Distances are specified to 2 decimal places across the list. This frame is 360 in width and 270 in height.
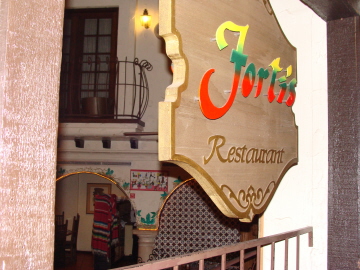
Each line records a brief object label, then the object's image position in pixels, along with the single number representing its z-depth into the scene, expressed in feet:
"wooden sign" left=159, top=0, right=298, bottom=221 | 4.08
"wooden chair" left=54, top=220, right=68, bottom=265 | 29.75
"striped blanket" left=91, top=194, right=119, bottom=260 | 29.37
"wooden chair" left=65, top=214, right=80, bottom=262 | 32.07
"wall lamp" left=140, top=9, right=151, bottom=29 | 23.52
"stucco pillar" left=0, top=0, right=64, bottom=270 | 2.81
